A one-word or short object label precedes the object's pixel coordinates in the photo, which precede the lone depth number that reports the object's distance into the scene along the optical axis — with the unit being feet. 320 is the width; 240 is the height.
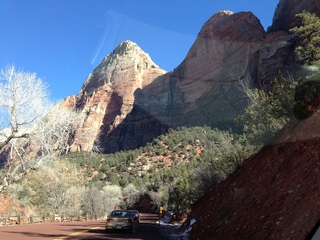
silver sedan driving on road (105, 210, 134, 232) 61.41
